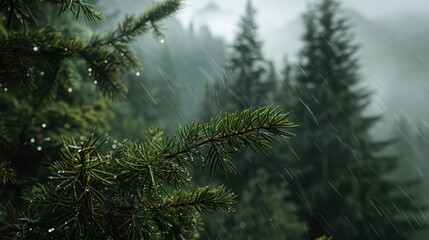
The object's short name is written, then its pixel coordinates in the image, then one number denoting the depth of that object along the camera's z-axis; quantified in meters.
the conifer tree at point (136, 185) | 1.41
